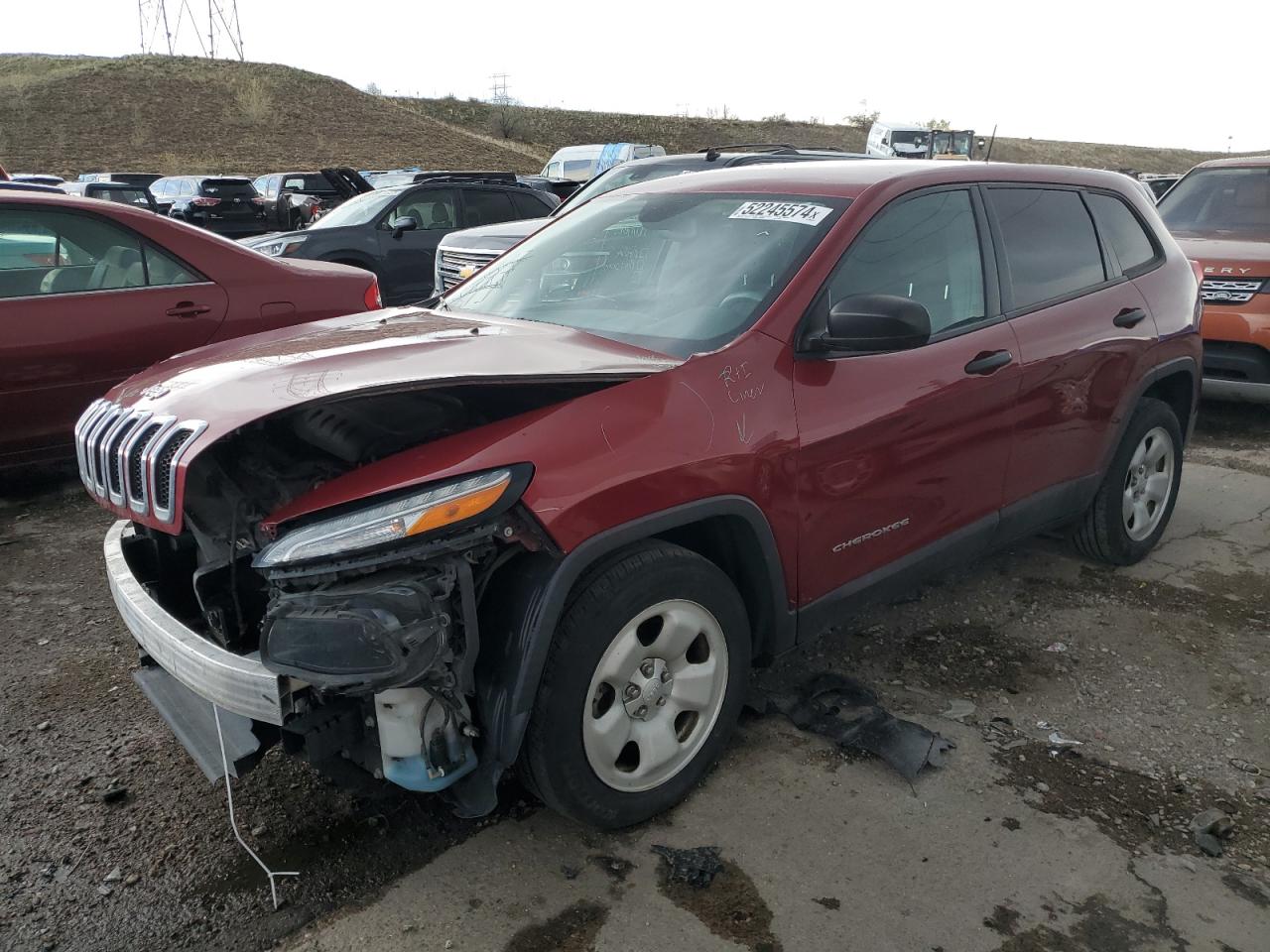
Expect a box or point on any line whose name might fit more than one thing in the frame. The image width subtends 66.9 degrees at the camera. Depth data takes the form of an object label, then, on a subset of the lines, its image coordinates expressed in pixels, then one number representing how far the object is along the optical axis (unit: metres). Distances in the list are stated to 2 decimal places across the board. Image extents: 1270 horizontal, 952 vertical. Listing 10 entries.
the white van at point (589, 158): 24.56
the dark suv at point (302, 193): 15.60
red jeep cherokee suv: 2.13
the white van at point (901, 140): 28.84
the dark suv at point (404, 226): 10.97
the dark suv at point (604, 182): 8.38
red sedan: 4.86
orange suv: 6.51
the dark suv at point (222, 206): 16.80
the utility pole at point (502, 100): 63.03
